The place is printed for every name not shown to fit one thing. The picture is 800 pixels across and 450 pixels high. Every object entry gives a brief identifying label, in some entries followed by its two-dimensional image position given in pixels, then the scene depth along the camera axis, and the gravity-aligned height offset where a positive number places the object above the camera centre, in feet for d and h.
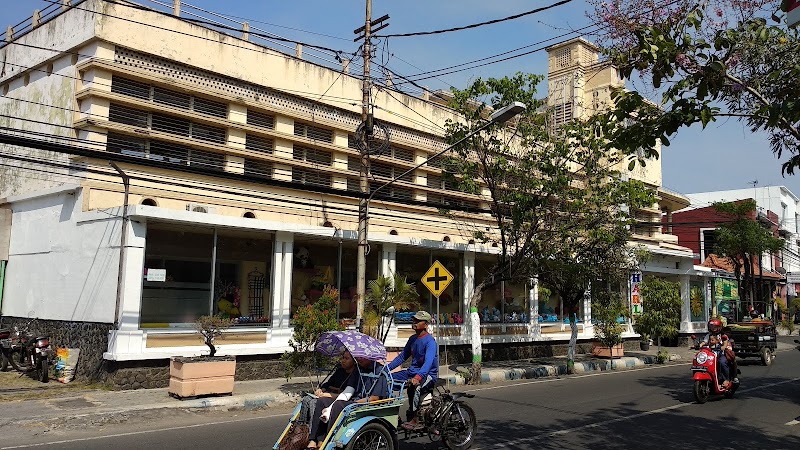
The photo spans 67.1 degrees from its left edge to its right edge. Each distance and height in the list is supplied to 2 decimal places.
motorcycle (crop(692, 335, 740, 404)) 42.73 -4.62
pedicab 21.18 -4.46
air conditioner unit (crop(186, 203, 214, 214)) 55.47 +8.35
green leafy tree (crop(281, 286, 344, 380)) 45.03 -2.04
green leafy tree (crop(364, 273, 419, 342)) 49.80 +0.43
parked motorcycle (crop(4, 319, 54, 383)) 46.34 -4.72
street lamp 50.08 +3.54
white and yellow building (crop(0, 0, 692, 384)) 49.26 +11.01
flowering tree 21.43 +8.63
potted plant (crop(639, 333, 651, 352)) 94.64 -5.78
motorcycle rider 44.04 -2.73
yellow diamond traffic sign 51.03 +2.09
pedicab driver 26.27 -2.60
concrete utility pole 50.47 +10.47
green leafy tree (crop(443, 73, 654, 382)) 56.18 +11.16
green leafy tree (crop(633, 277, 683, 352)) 78.69 -0.06
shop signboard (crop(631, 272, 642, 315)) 81.61 +1.68
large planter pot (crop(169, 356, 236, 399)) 40.70 -5.34
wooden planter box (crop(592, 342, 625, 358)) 80.23 -5.83
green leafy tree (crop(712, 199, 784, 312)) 114.52 +13.66
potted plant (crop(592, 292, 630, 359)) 73.41 -0.94
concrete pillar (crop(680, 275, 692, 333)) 110.31 +0.53
